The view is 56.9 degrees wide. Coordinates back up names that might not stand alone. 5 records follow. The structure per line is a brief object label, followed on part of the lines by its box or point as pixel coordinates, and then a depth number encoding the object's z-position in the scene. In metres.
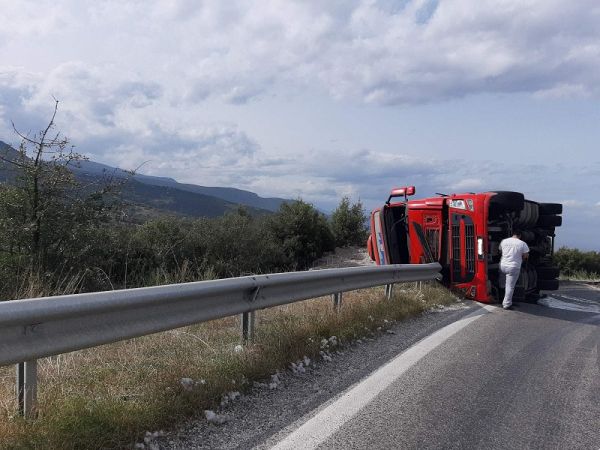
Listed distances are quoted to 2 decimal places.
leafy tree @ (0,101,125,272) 9.15
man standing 10.51
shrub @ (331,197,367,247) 25.31
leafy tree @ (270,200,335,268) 21.89
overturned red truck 10.91
